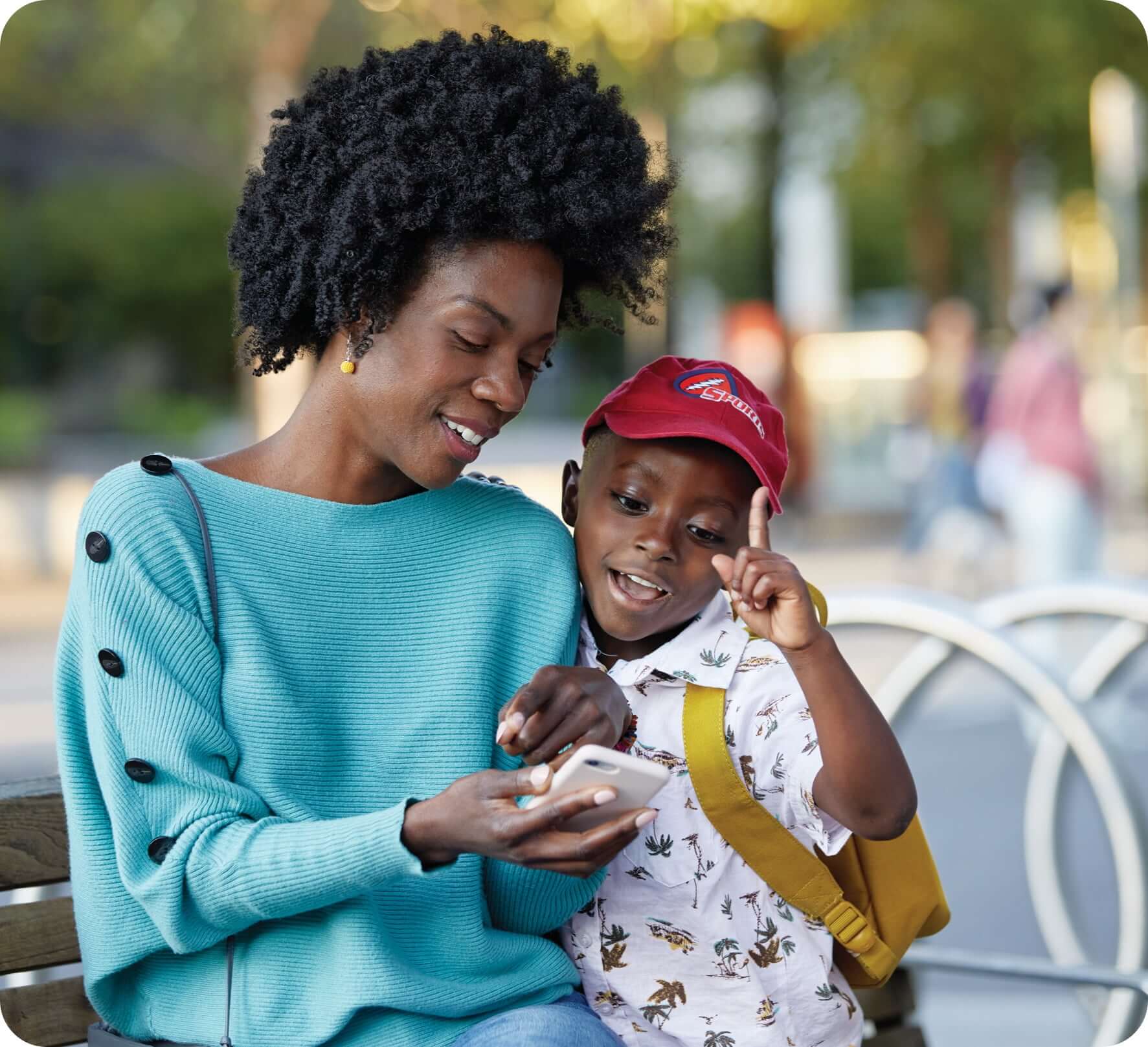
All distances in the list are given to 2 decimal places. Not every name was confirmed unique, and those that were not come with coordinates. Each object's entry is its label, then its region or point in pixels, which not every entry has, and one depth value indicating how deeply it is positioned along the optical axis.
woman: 2.04
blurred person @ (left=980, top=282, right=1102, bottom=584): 7.92
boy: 2.11
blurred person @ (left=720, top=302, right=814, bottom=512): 15.31
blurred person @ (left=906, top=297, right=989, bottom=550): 11.45
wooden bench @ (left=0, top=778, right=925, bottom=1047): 2.40
